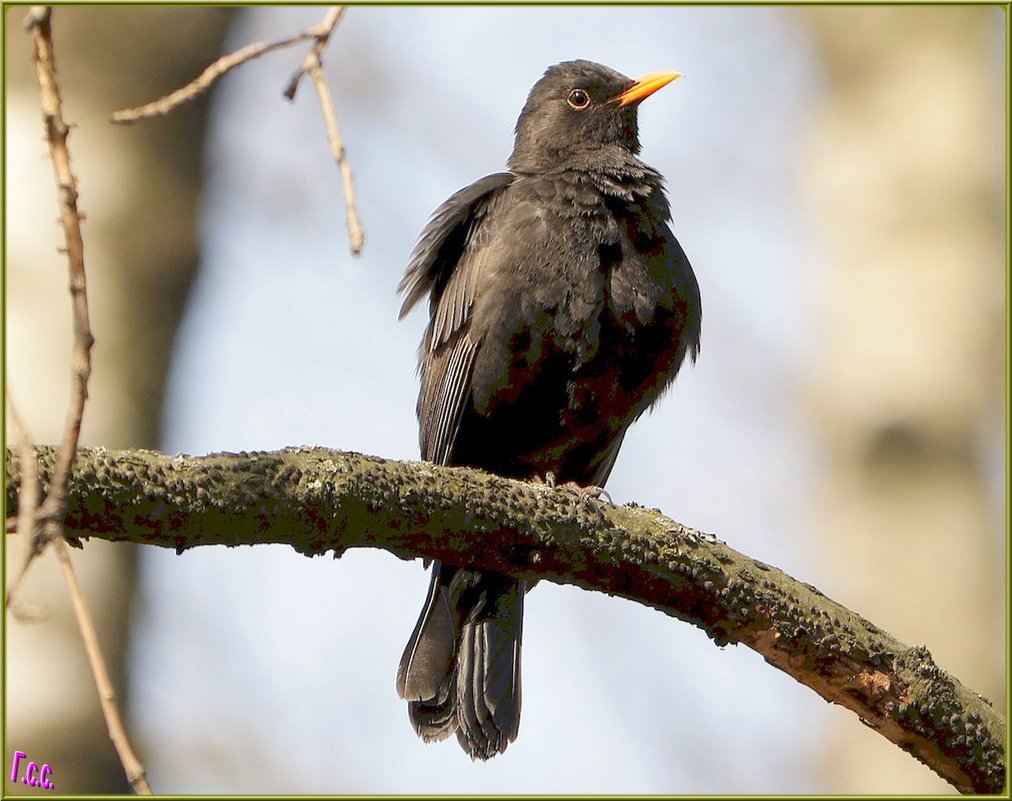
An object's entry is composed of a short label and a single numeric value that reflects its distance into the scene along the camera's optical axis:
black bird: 9.22
